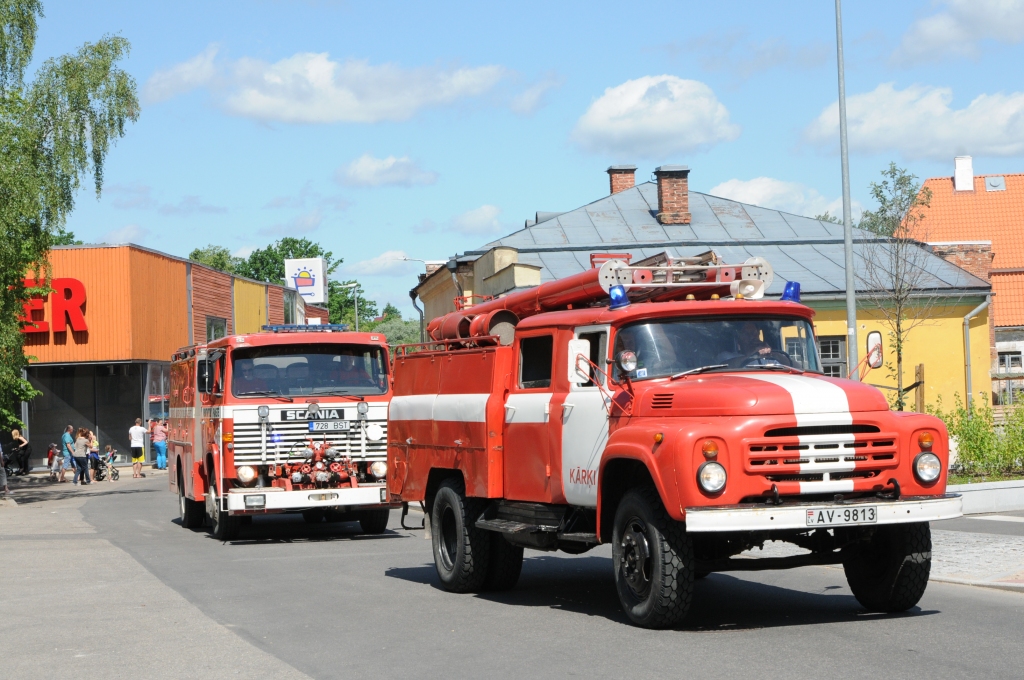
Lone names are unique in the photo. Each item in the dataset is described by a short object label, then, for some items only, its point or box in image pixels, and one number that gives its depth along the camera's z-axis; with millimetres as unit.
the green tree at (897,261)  30625
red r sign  45719
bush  20766
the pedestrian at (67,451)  39666
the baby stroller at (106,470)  40344
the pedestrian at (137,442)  43438
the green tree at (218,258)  129000
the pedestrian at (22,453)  41562
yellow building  36875
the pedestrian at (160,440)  45219
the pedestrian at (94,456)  40194
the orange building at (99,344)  45906
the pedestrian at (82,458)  38781
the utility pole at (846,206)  24719
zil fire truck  8969
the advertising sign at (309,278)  105125
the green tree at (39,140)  29625
